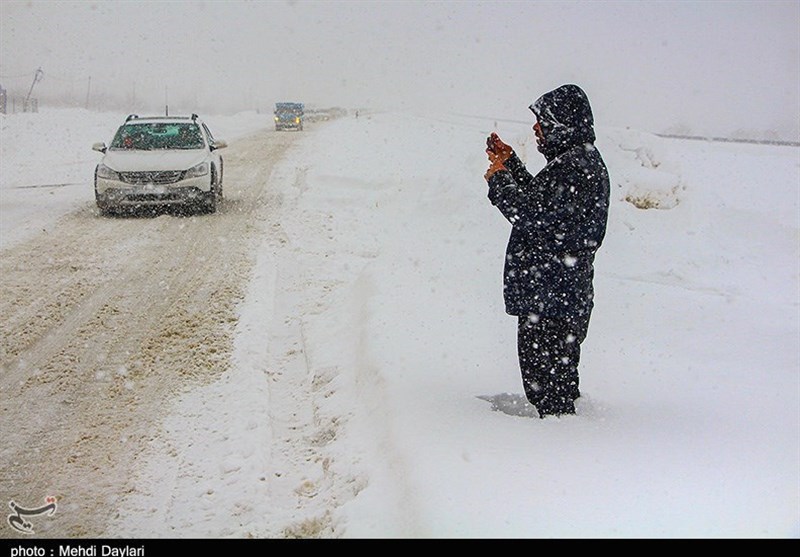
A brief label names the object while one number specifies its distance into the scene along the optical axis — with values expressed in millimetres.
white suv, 11336
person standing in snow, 3896
